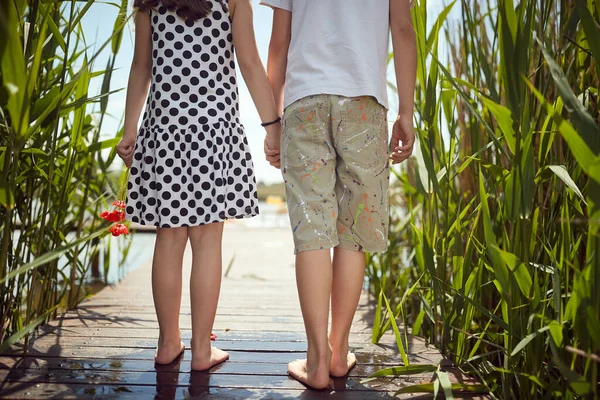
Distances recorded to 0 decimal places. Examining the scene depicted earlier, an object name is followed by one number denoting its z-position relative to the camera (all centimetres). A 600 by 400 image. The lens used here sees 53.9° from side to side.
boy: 136
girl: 140
